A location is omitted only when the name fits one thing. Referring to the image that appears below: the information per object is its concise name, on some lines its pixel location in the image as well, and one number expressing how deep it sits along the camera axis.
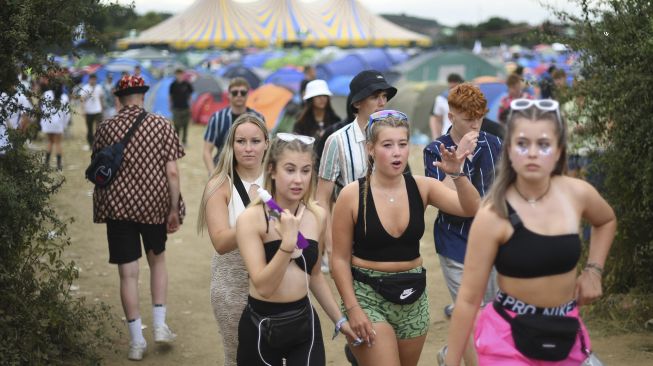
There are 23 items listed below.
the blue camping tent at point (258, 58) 49.31
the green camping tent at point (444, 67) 29.06
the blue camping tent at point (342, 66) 32.88
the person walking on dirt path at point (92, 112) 18.56
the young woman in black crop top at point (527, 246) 3.12
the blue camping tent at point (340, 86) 23.48
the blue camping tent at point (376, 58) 40.00
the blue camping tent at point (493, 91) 20.27
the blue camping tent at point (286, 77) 28.09
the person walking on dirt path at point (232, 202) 4.61
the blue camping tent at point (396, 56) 43.99
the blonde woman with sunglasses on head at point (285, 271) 3.88
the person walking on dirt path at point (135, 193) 6.22
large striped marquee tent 60.03
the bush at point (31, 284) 5.01
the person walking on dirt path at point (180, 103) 19.54
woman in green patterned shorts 4.20
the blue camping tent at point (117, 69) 33.66
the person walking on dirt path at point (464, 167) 5.02
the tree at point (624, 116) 6.23
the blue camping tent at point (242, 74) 31.19
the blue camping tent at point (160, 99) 26.03
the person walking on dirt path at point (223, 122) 8.19
